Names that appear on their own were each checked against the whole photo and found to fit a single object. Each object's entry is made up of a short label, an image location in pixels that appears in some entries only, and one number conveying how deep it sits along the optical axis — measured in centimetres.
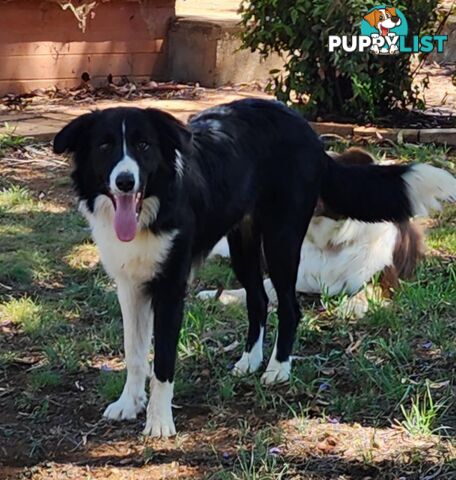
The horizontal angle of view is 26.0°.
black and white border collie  369
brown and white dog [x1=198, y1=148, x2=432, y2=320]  547
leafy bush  823
